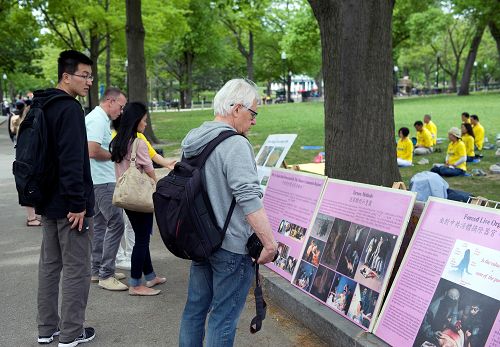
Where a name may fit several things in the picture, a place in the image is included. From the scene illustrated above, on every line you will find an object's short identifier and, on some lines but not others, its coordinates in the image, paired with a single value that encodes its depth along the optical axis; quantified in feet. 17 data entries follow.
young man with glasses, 11.36
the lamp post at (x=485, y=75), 256.32
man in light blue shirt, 15.94
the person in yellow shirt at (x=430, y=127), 46.96
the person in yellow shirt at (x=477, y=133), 45.09
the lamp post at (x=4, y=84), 191.29
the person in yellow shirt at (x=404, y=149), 37.78
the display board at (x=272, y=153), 20.88
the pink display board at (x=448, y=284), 9.34
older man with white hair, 8.67
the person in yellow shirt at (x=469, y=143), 39.34
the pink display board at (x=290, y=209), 14.90
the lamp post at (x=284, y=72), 206.94
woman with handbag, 14.84
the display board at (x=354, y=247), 11.64
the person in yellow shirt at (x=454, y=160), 33.94
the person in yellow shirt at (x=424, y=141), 44.70
